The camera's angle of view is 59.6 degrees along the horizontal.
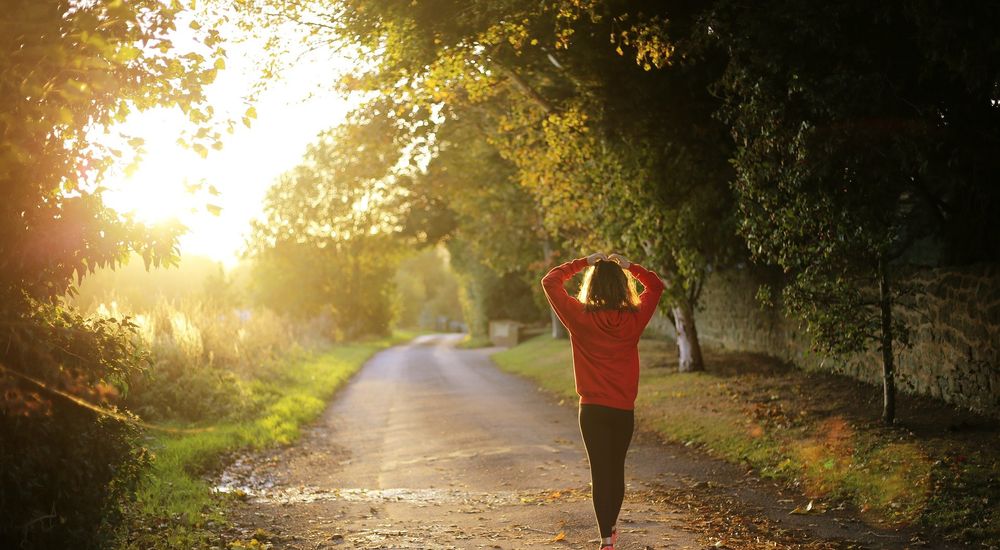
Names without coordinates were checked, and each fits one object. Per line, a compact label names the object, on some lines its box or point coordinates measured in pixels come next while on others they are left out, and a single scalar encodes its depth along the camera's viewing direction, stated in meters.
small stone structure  45.28
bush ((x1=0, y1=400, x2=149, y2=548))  4.94
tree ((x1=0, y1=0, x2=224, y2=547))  4.95
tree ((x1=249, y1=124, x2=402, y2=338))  41.56
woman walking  6.00
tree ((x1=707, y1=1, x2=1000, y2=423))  9.30
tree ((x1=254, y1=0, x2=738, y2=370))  12.55
